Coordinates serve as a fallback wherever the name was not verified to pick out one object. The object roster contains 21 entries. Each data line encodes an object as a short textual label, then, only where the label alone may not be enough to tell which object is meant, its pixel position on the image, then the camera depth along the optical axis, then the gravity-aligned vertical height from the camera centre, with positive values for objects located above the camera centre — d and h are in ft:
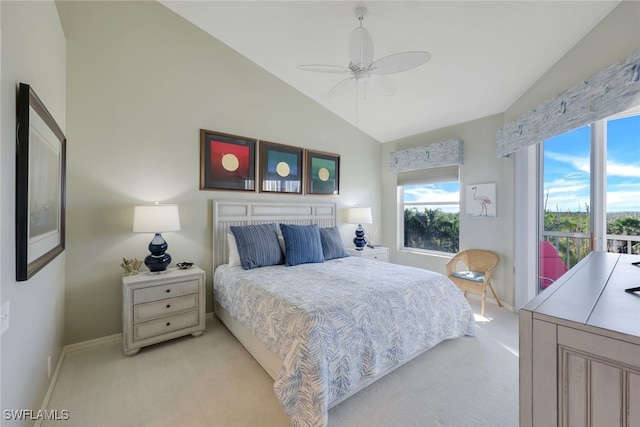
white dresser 2.16 -1.32
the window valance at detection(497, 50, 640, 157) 5.59 +2.91
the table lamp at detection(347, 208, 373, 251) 14.05 -0.32
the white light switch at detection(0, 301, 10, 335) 3.64 -1.50
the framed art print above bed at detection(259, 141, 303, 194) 11.78 +2.08
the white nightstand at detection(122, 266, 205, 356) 7.62 -2.93
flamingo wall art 11.60 +0.65
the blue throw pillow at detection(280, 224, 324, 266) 9.97 -1.25
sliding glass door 8.58 +0.73
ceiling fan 6.84 +4.10
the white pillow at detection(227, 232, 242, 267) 9.74 -1.49
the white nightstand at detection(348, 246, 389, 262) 13.48 -2.09
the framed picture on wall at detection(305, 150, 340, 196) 13.37 +2.13
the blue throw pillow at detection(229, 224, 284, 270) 9.45 -1.24
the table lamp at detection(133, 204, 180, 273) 8.04 -0.41
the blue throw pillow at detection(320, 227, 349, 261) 11.20 -1.38
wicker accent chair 10.71 -2.52
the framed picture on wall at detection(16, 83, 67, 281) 4.23 +0.50
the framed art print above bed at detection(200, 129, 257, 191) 10.30 +2.09
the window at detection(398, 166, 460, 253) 13.59 +0.25
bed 5.16 -2.53
